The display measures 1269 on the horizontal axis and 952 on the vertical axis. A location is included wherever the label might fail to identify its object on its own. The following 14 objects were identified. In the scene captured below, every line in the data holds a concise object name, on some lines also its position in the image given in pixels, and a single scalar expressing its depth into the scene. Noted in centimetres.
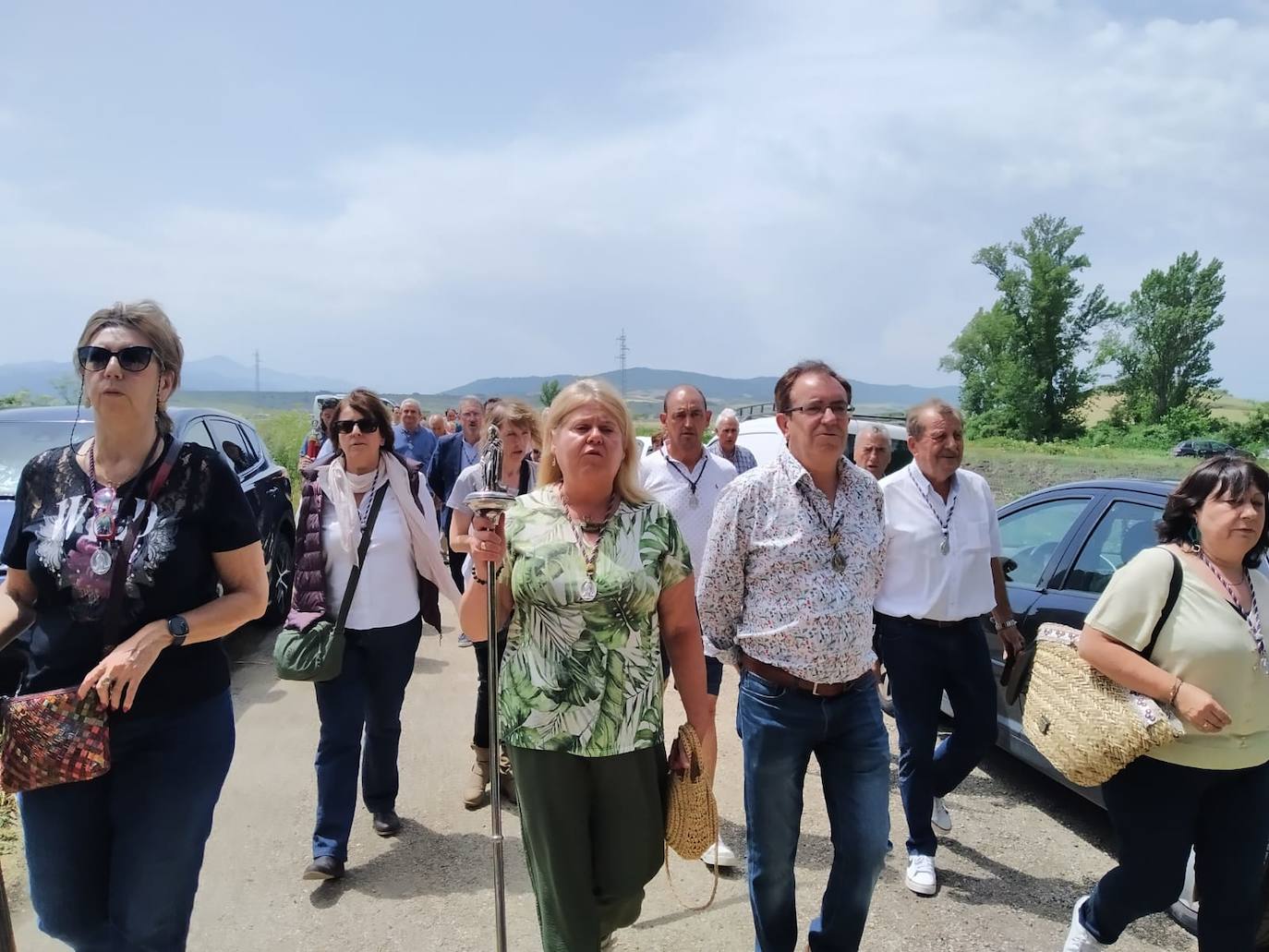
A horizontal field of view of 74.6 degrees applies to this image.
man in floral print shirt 259
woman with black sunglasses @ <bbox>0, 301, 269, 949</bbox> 209
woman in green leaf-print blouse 229
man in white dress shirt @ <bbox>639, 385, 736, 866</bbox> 425
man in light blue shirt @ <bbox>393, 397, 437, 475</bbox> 845
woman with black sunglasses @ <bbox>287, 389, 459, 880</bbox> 357
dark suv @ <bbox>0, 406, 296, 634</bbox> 568
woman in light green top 250
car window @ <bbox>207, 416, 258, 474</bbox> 698
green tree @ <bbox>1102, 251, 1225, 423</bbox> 5419
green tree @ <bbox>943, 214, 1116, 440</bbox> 5428
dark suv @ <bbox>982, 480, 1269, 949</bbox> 398
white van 1170
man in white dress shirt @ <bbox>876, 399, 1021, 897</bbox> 348
